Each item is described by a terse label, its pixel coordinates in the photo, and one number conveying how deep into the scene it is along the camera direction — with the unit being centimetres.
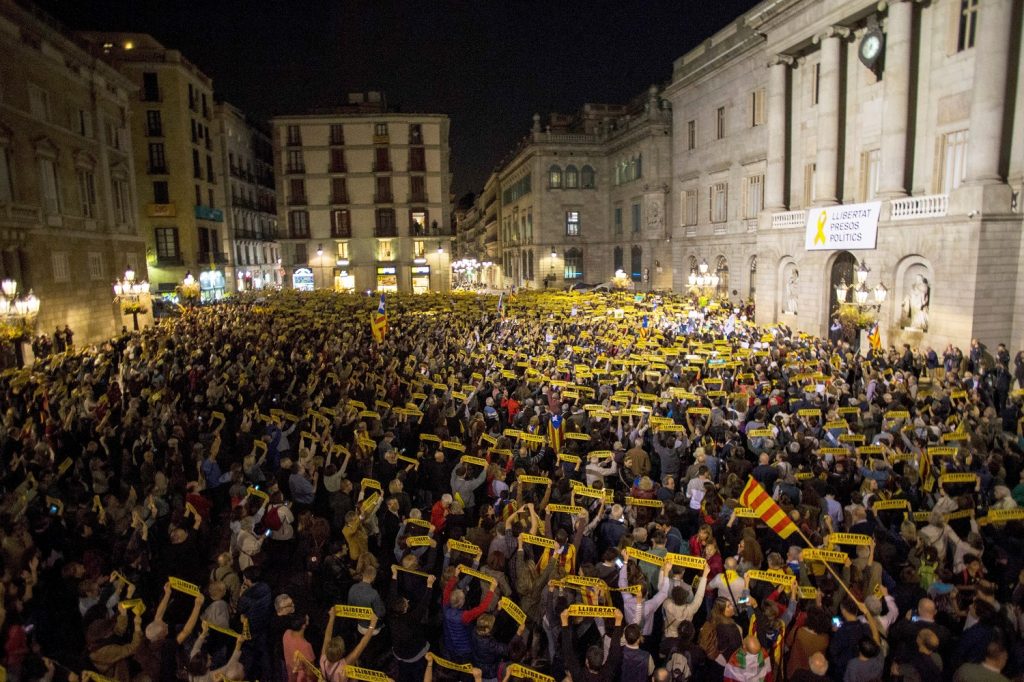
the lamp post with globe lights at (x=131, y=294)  2773
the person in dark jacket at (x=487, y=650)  576
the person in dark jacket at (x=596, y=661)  523
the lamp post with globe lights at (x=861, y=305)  2105
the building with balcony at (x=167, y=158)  4644
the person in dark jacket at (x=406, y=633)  594
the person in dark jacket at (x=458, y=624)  606
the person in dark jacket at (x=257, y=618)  628
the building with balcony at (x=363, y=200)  6022
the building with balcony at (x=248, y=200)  5666
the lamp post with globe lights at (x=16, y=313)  1775
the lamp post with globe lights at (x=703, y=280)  3306
